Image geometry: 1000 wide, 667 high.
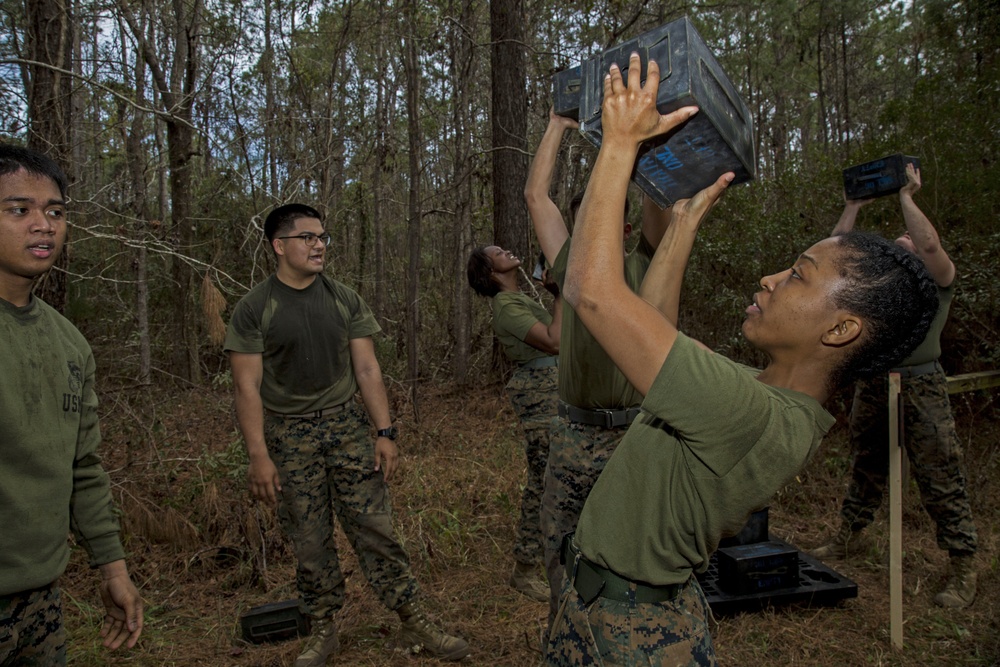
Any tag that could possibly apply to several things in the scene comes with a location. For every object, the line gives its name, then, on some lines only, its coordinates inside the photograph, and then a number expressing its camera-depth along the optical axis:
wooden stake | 3.38
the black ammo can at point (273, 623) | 3.57
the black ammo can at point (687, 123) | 1.42
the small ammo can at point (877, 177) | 3.86
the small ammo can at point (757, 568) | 3.79
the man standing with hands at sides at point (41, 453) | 1.82
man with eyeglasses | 3.29
